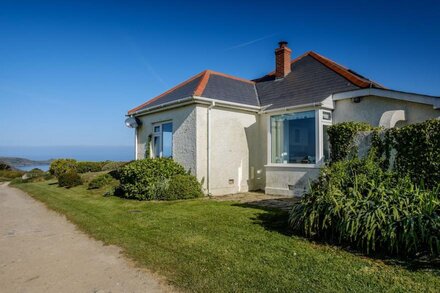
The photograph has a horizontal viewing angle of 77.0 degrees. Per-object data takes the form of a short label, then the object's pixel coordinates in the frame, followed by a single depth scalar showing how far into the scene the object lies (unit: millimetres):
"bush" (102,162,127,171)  22983
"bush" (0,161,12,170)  32344
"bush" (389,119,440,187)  5488
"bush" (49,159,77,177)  24547
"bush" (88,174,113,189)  15172
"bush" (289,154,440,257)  4535
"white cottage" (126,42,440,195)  11148
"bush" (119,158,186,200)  11359
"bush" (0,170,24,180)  28247
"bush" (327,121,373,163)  7422
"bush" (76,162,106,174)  25442
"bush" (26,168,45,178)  26503
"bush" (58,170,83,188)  16781
